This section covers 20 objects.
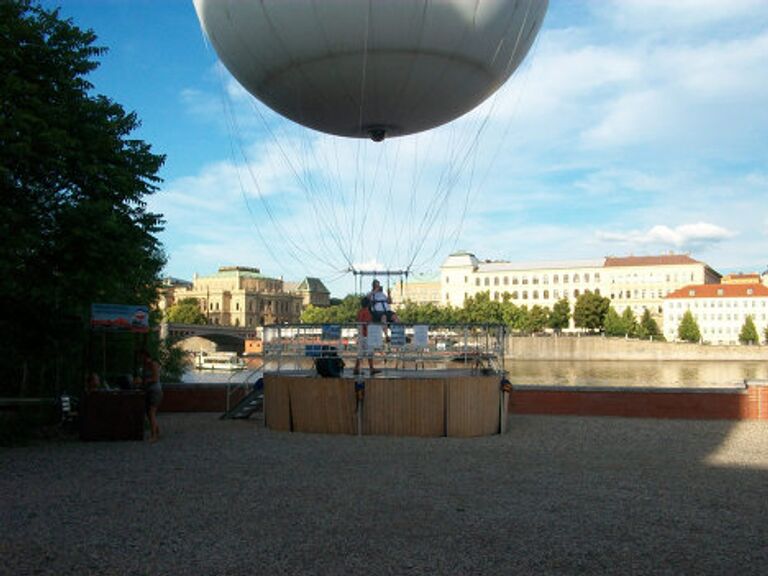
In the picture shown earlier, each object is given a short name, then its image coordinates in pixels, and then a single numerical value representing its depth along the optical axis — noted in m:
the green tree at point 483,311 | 157.60
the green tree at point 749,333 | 144.12
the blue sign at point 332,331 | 18.39
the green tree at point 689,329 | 146.50
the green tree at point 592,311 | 155.62
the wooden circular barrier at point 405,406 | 17.52
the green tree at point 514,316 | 161.04
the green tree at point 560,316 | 161.50
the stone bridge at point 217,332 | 102.59
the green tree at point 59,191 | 14.62
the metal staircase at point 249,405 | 21.11
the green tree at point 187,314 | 169.25
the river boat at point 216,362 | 92.75
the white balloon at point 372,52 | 16.44
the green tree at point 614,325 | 146.62
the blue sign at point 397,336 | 17.95
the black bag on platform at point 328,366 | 18.30
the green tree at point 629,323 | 146.88
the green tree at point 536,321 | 159.88
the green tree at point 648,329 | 149.75
